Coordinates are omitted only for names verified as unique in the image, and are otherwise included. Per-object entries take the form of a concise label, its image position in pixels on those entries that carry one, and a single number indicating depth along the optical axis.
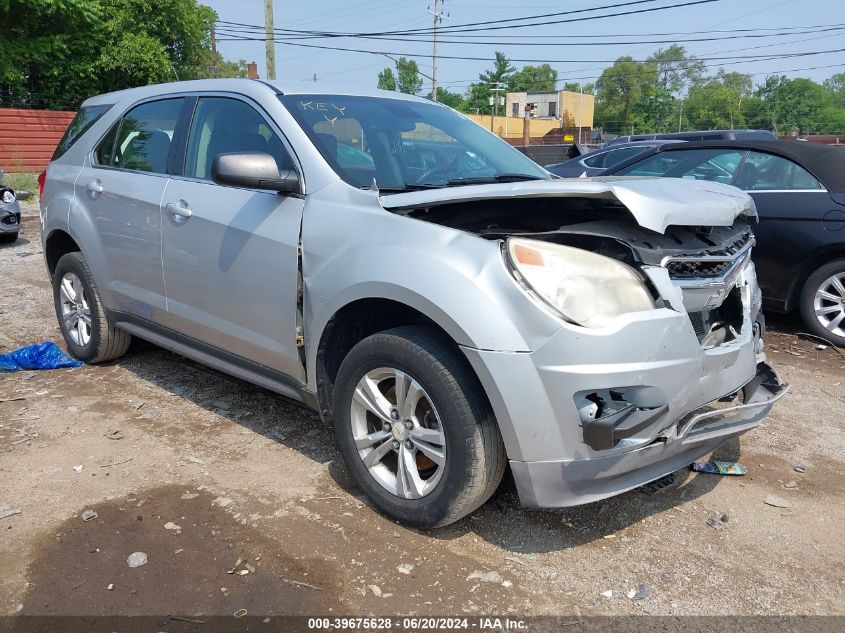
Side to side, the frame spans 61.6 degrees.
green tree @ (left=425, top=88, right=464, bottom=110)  97.84
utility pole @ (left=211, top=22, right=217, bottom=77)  34.49
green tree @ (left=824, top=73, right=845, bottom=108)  106.06
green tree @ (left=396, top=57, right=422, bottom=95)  98.41
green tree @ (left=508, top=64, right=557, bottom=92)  108.38
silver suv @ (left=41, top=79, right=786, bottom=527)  2.48
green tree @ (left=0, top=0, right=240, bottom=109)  23.31
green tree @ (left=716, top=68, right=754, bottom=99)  103.12
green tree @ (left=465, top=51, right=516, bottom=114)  99.06
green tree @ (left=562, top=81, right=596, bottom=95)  111.88
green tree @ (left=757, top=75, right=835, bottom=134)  86.00
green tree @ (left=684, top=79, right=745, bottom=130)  96.89
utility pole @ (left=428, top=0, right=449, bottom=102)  43.62
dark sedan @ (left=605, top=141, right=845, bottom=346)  5.60
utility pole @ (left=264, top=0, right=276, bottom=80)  21.94
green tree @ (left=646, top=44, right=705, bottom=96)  98.25
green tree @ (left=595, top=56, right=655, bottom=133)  101.44
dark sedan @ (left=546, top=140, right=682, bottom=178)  10.98
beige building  78.38
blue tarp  5.08
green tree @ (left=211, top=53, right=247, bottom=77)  74.75
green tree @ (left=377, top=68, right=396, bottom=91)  105.43
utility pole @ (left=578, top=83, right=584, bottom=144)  75.07
